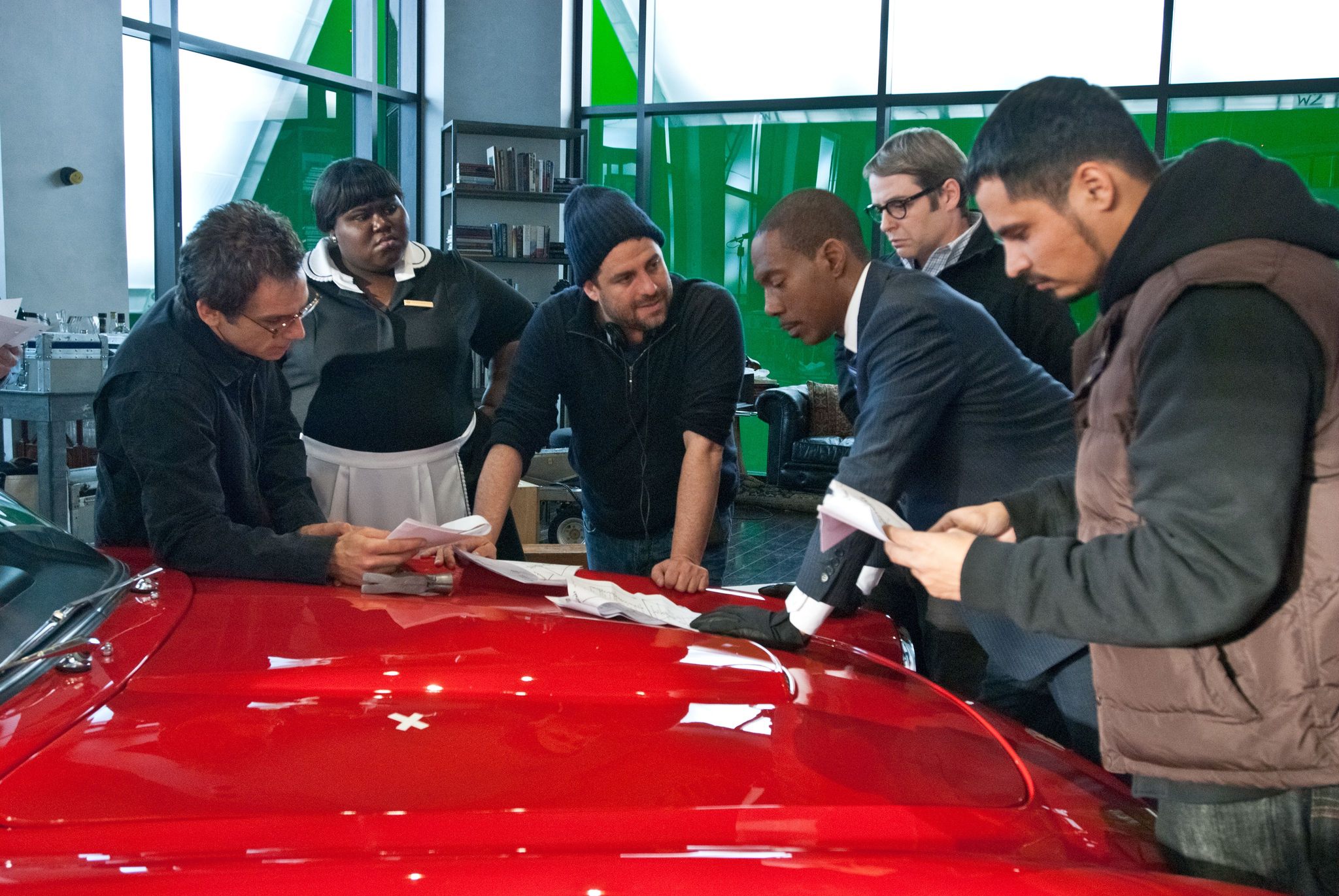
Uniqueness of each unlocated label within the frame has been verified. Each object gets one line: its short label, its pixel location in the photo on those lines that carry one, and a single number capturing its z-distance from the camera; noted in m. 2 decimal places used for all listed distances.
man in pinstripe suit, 1.86
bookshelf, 8.91
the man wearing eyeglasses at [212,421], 2.01
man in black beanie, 2.58
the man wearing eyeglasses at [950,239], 2.79
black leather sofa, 8.17
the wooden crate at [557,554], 4.07
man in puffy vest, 1.00
